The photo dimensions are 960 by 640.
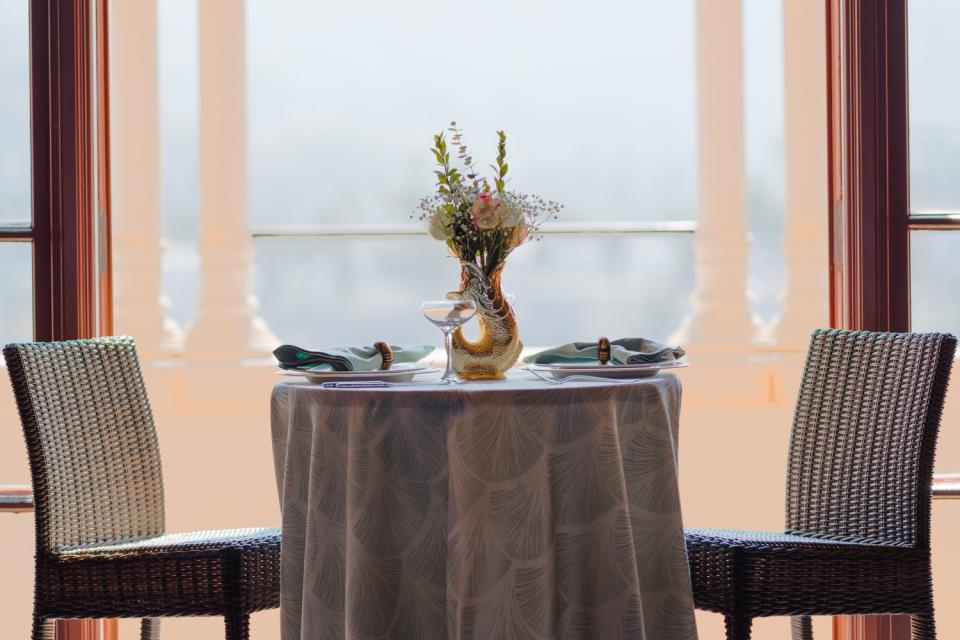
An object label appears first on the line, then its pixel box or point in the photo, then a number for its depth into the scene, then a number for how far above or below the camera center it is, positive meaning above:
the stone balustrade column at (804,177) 8.50 +0.54
